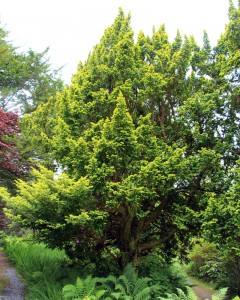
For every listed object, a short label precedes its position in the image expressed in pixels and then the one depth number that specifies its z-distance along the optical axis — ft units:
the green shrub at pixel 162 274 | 25.86
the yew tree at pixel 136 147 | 22.29
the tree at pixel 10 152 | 31.94
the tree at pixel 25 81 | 62.03
